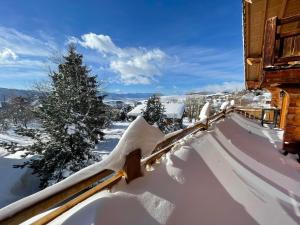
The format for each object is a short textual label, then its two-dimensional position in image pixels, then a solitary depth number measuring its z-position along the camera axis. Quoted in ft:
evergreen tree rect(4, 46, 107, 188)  23.43
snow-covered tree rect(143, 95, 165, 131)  46.97
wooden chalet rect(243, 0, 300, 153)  8.46
